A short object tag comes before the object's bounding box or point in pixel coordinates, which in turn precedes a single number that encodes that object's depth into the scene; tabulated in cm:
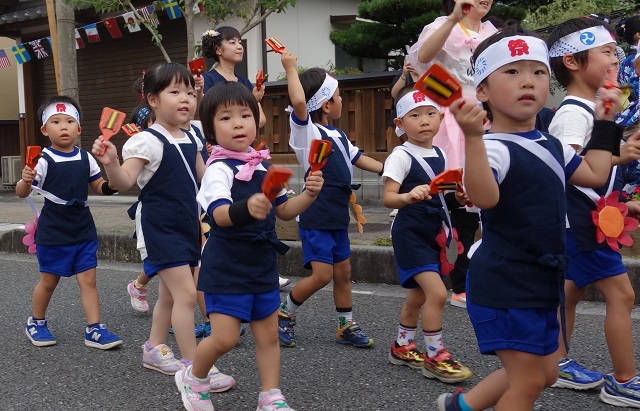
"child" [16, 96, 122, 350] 488
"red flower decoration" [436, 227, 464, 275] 411
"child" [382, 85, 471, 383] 397
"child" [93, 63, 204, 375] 402
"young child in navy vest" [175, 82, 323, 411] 334
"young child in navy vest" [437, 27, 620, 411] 264
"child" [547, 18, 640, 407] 341
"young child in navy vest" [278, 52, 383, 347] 457
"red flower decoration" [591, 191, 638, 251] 343
